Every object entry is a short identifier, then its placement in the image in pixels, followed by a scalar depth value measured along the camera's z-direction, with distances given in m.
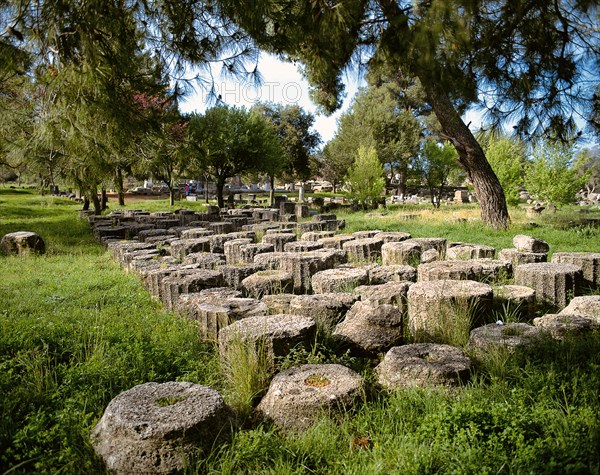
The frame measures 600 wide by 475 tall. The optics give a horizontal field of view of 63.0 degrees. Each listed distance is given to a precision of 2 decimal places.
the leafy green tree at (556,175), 18.07
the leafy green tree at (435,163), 26.48
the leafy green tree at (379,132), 36.81
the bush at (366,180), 24.47
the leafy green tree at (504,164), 18.89
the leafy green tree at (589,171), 18.42
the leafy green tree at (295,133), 42.16
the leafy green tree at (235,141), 27.30
